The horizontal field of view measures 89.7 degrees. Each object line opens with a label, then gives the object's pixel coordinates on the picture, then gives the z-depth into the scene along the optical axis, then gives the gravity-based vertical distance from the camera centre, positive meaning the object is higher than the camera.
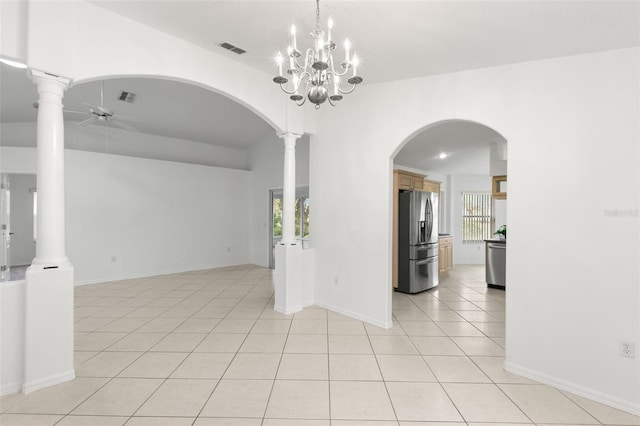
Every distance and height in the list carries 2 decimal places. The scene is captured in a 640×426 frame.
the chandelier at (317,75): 1.97 +0.91
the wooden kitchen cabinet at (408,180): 5.84 +0.63
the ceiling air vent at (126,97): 5.68 +2.09
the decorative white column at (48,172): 2.52 +0.31
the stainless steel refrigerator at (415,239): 5.49 -0.46
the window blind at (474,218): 9.25 -0.14
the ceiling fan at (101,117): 4.45 +1.38
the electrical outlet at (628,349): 2.41 -1.03
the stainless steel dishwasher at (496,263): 6.11 -0.96
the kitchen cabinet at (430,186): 6.89 +0.60
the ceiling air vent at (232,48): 3.24 +1.70
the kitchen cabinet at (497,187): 6.50 +0.54
